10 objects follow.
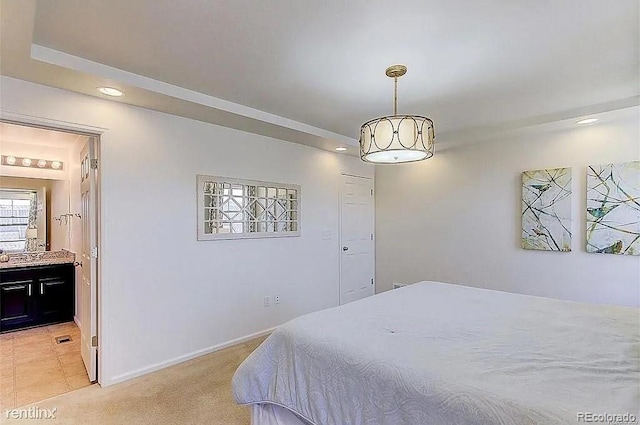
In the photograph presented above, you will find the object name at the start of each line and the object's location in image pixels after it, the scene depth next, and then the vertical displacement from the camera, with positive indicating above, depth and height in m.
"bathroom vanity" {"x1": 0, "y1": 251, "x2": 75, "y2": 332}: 3.79 -0.90
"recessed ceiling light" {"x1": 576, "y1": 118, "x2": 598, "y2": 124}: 3.16 +0.94
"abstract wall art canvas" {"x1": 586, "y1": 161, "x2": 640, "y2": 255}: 3.06 +0.07
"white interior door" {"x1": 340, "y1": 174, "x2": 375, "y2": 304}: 4.70 -0.36
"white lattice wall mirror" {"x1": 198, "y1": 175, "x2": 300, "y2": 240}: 3.22 +0.08
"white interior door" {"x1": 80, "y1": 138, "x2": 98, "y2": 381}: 2.62 -0.37
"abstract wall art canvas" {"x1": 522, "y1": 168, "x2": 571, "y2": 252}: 3.44 +0.07
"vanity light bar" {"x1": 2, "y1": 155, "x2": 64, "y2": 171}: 4.14 +0.71
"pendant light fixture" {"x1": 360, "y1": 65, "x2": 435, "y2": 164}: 2.08 +0.53
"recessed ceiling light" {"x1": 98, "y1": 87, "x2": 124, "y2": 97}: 2.39 +0.94
